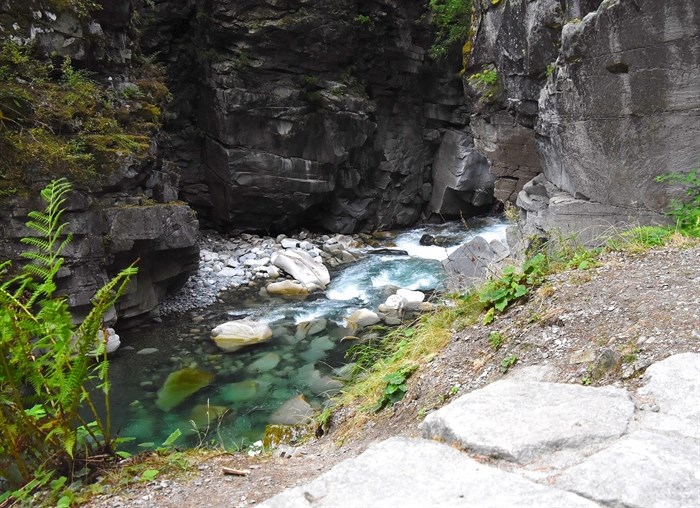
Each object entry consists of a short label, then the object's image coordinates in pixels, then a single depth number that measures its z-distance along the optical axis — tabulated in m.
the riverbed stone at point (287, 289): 12.16
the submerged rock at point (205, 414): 6.90
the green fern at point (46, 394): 2.53
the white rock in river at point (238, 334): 9.24
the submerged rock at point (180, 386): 7.46
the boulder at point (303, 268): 12.55
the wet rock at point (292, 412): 6.56
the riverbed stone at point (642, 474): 1.60
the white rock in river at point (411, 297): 10.61
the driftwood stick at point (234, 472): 2.75
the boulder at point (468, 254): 9.60
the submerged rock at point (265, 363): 8.39
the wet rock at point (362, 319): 10.01
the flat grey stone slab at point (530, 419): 1.97
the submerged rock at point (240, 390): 7.50
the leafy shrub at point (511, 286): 3.83
